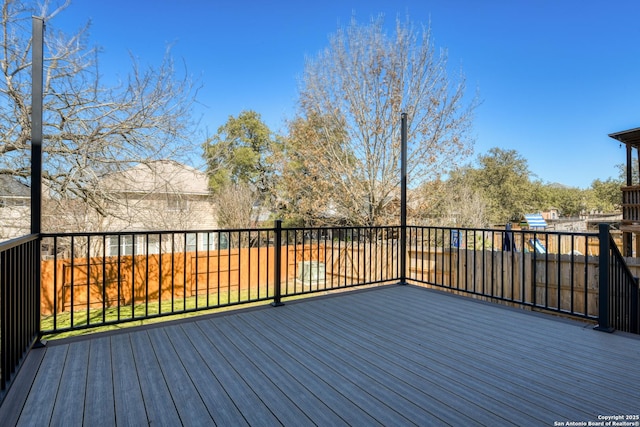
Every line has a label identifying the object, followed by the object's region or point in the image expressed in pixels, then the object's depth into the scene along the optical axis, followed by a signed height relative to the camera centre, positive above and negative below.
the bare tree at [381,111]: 8.20 +2.55
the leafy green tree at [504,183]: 20.92 +1.88
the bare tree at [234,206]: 13.38 +0.23
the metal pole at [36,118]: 2.28 +0.65
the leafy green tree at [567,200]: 24.56 +0.93
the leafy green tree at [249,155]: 13.85 +2.64
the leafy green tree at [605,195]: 20.28 +1.11
